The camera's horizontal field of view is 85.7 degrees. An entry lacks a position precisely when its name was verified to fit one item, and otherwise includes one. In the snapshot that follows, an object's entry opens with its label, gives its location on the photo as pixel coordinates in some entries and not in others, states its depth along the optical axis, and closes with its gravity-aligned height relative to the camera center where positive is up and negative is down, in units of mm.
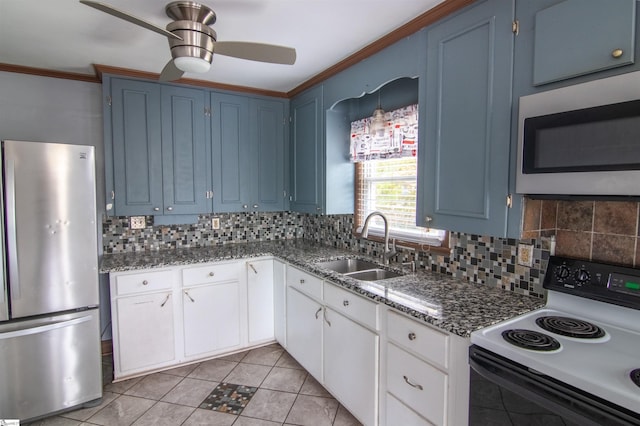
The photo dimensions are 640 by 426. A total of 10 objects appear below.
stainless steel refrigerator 2016 -542
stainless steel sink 2373 -553
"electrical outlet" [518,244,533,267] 1668 -290
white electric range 962 -519
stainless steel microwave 1095 +196
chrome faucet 2338 -307
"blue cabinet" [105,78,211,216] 2705 +364
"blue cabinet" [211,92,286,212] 3117 +383
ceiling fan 1669 +721
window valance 2316 +416
